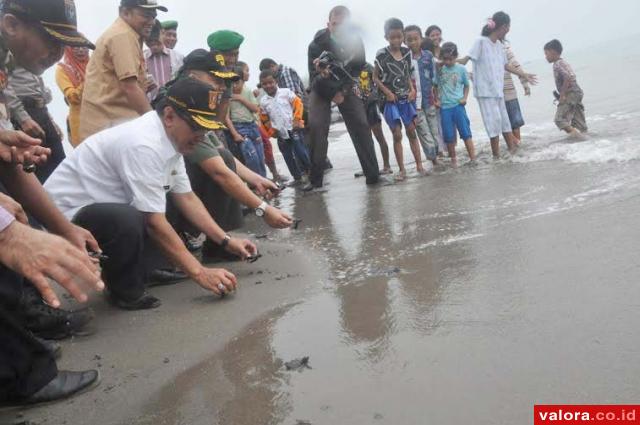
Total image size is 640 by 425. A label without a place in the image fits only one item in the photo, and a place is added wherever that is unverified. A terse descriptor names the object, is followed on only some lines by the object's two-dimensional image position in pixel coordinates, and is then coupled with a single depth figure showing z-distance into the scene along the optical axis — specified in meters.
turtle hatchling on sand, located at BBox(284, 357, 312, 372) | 1.87
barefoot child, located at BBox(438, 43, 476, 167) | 6.36
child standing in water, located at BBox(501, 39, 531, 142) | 7.04
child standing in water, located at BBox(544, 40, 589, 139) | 6.95
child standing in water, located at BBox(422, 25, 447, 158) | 7.13
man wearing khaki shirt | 3.44
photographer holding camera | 5.47
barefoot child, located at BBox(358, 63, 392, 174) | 6.23
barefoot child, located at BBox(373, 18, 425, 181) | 6.00
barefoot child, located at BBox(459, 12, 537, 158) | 6.47
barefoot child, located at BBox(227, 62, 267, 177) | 6.15
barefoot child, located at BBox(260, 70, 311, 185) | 6.88
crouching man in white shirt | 2.51
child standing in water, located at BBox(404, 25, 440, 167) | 6.39
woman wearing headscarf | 4.18
